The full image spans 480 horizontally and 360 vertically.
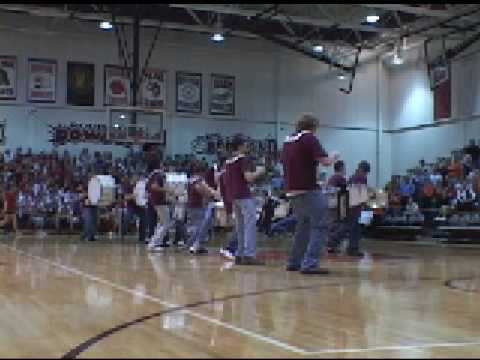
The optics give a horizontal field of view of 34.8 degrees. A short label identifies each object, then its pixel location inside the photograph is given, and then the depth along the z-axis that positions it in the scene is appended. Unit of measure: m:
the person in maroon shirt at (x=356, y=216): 13.20
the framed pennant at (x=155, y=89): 29.53
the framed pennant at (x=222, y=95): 30.95
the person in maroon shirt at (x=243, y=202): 10.38
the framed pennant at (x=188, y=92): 30.34
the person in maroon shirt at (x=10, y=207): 23.88
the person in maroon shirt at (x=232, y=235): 11.40
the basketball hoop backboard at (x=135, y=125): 26.19
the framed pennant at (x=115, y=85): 29.19
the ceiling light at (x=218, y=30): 27.91
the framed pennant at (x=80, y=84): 28.64
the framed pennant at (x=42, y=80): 28.05
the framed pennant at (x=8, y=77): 27.48
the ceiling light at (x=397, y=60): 28.05
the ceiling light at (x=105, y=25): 26.53
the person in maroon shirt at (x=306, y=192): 8.81
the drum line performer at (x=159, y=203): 13.93
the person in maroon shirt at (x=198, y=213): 13.45
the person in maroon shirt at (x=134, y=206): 18.26
